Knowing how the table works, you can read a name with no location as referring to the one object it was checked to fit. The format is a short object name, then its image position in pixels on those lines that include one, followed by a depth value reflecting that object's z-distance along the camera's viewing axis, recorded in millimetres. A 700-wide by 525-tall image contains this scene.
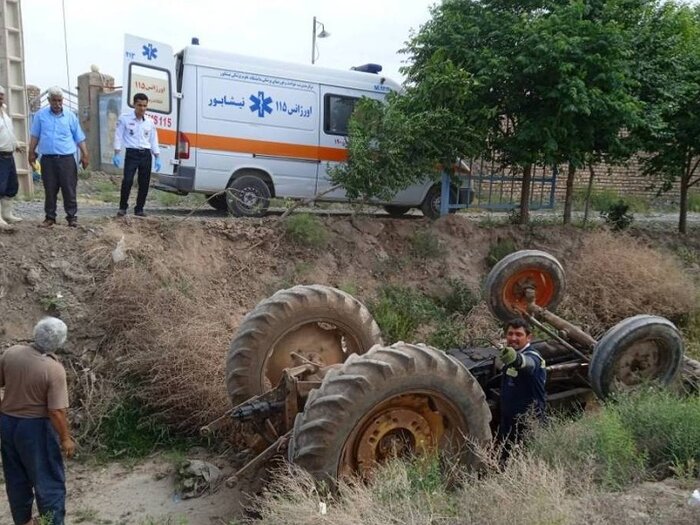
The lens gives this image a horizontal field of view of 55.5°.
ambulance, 10148
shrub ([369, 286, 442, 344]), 8805
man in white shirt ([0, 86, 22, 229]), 7648
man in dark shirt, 4809
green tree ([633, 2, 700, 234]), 11258
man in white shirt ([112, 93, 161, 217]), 8758
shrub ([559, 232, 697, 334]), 10000
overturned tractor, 4121
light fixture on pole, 27406
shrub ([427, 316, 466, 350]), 8750
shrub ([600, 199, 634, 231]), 12711
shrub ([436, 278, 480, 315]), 9891
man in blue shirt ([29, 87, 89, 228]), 7895
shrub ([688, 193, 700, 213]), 19656
